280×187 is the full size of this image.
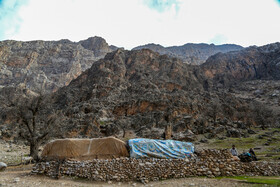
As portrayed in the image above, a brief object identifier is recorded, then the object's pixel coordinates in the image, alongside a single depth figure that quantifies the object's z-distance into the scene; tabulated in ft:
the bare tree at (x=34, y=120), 70.69
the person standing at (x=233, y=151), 53.99
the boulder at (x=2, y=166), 50.00
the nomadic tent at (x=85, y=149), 46.11
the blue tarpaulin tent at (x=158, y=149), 46.09
